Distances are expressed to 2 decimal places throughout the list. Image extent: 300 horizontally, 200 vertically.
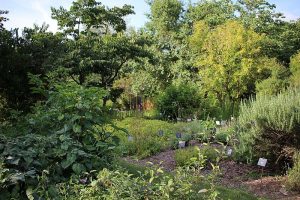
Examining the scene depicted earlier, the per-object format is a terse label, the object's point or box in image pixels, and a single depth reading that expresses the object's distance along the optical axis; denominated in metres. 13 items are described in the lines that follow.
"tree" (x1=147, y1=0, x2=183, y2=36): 23.61
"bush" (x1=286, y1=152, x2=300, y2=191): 4.82
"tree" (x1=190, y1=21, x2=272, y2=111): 15.84
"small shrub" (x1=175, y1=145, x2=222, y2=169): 6.10
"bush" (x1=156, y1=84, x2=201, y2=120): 12.98
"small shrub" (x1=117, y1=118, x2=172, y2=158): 7.10
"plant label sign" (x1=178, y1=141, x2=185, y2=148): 7.04
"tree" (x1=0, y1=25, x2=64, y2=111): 6.44
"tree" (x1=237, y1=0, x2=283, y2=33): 21.81
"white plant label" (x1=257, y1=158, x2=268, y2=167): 5.24
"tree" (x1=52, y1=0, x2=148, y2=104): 13.21
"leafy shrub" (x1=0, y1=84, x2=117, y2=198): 2.83
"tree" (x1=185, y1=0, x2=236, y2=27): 22.09
